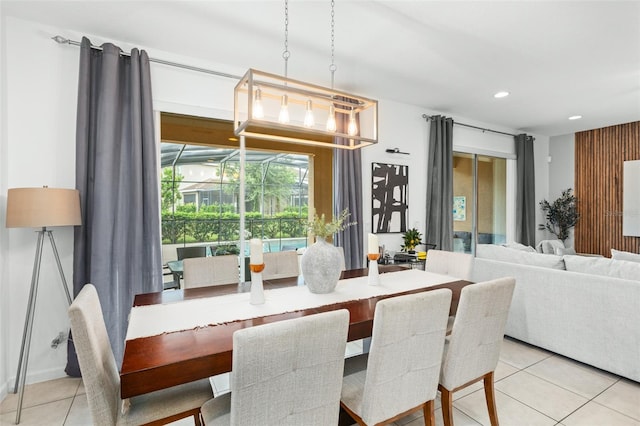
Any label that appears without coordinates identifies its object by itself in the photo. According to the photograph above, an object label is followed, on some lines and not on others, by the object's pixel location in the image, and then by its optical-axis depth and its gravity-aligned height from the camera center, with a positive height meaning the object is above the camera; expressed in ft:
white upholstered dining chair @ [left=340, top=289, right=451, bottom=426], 4.45 -2.15
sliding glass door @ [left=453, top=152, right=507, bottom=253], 17.89 +0.70
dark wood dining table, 3.85 -1.80
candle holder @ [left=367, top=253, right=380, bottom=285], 7.70 -1.37
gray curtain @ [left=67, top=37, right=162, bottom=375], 8.45 +0.80
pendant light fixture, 6.14 +2.29
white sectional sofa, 7.82 -2.51
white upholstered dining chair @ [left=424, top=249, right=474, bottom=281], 8.70 -1.43
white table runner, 5.24 -1.71
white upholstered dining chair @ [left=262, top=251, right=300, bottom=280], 8.95 -1.44
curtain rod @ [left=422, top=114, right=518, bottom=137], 15.27 +4.52
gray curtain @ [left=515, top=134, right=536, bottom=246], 19.02 +1.18
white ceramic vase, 6.76 -1.10
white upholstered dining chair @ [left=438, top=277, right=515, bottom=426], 5.29 -2.14
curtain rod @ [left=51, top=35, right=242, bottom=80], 8.36 +4.51
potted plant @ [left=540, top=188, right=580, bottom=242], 19.48 -0.12
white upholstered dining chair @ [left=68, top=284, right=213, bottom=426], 4.03 -2.44
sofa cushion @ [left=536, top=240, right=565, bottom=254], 15.25 -1.59
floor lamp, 7.12 +0.00
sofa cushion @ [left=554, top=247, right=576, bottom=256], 13.99 -1.74
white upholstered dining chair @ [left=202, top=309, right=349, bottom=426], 3.48 -1.82
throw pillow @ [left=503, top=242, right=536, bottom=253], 12.40 -1.32
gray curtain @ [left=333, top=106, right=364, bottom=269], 12.64 +0.67
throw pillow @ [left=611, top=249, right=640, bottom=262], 9.66 -1.34
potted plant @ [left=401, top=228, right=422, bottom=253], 13.66 -1.14
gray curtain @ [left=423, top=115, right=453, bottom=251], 15.10 +1.11
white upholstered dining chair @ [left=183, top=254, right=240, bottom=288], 7.95 -1.42
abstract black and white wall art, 13.96 +0.69
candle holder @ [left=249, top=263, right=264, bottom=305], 6.16 -1.41
